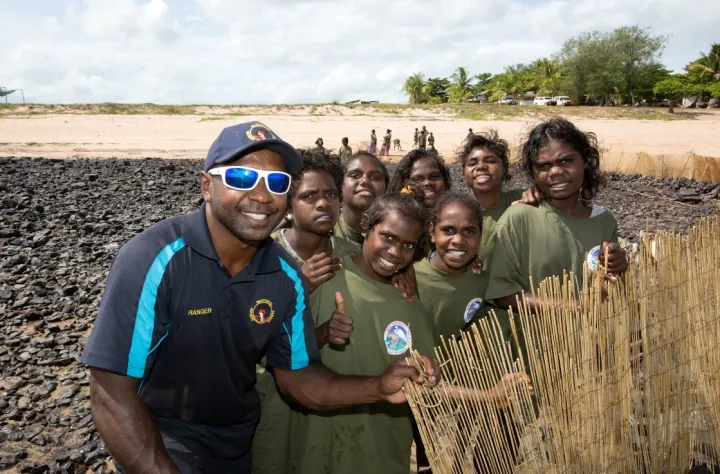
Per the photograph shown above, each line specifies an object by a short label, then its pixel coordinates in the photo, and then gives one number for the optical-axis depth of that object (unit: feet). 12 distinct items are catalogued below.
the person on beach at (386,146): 77.98
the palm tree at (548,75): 193.36
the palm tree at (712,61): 188.28
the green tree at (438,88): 213.99
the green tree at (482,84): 224.78
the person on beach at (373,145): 75.17
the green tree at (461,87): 206.80
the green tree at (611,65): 174.60
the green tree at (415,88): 200.54
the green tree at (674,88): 153.69
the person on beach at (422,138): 77.19
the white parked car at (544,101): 177.83
